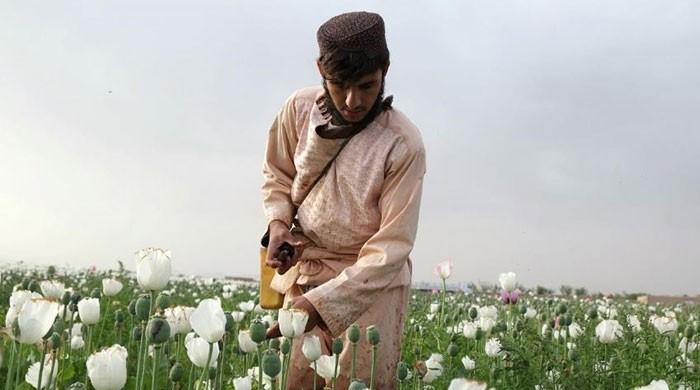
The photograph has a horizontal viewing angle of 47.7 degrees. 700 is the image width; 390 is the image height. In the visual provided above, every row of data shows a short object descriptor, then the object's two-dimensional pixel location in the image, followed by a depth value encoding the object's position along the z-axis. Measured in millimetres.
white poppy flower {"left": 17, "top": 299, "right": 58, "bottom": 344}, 2084
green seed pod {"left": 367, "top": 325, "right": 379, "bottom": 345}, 2505
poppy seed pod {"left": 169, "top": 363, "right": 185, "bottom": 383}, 2318
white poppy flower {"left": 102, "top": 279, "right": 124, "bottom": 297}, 3814
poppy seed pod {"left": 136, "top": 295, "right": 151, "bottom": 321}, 2100
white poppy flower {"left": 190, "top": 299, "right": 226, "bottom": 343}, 2053
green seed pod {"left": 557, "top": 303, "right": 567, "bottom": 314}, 4260
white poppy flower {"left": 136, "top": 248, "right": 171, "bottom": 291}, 2182
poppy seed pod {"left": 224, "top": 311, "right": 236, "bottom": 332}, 2246
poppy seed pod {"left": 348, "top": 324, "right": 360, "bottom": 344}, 2533
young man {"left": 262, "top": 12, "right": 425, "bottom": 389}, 2889
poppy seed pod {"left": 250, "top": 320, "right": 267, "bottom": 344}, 2225
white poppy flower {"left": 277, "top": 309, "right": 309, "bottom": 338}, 2264
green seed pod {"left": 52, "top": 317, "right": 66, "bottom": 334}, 2857
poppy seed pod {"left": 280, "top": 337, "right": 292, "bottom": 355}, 2289
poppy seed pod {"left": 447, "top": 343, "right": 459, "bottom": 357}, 3424
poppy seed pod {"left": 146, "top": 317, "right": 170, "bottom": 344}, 1994
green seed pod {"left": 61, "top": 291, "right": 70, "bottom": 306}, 3074
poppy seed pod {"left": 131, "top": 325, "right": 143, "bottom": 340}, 2842
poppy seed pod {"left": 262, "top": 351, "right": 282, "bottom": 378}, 2066
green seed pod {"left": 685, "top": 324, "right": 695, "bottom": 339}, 3439
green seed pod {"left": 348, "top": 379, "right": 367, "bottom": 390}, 1790
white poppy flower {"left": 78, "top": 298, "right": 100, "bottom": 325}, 3150
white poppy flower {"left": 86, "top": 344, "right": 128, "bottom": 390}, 1920
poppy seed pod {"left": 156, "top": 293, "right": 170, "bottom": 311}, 2418
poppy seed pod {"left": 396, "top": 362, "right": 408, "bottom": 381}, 2510
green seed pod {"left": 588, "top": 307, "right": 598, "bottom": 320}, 4688
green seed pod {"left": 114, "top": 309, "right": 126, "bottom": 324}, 3885
